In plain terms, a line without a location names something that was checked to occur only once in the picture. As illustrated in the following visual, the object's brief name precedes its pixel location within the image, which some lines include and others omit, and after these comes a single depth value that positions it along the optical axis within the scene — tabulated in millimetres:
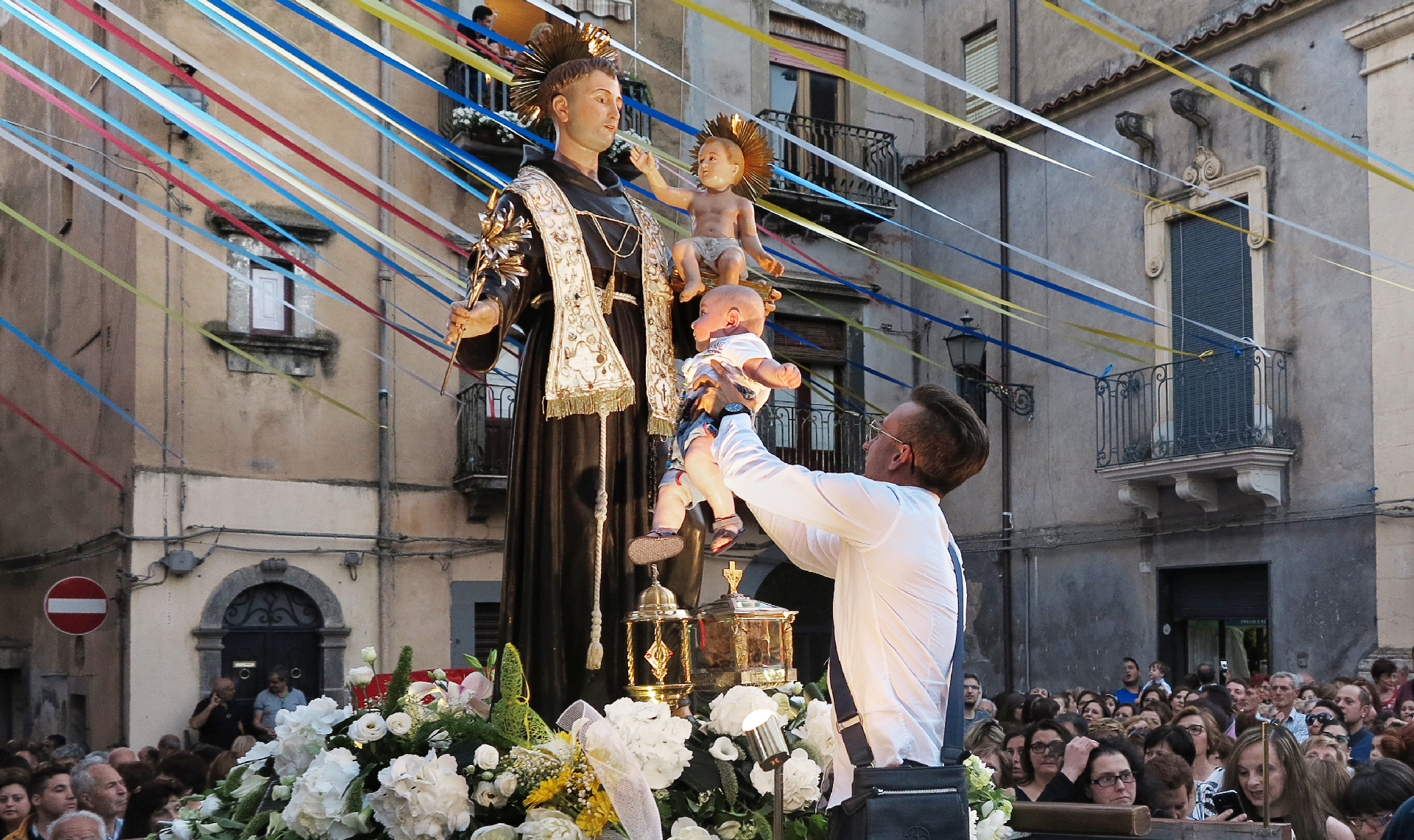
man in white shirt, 3250
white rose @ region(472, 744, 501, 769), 3496
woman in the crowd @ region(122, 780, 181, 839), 6812
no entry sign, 11453
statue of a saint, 4254
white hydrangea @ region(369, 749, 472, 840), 3434
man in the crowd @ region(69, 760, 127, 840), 6910
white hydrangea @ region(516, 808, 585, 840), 3367
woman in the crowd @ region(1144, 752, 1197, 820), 6191
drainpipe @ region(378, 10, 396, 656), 15188
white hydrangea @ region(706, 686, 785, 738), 3637
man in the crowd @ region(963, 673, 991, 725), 9336
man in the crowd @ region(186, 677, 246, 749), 12797
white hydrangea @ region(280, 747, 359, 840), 3531
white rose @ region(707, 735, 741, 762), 3570
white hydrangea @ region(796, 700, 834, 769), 3799
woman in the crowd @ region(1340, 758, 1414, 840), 4984
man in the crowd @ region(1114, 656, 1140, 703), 12836
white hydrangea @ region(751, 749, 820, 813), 3574
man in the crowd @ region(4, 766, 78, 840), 6816
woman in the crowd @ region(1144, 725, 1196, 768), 6680
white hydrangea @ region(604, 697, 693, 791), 3457
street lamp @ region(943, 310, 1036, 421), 16219
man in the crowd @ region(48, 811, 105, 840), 5664
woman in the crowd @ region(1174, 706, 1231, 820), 6980
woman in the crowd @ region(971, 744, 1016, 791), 7066
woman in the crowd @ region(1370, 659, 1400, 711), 10055
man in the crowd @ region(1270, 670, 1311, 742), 8977
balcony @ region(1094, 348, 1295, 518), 14219
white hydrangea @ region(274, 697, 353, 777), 3816
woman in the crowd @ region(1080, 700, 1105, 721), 9562
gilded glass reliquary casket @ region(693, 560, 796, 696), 3910
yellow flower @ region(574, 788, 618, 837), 3416
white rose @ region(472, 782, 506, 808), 3490
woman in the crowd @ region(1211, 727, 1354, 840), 5777
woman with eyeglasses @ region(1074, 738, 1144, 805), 5844
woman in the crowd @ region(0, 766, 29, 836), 6691
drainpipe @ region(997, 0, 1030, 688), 17375
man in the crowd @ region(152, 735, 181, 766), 9602
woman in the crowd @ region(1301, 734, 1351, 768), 6035
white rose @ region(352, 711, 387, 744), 3641
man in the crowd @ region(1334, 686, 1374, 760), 8531
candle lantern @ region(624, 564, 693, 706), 3904
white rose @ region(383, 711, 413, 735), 3668
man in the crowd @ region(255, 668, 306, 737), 12961
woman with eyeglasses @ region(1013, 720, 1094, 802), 6891
